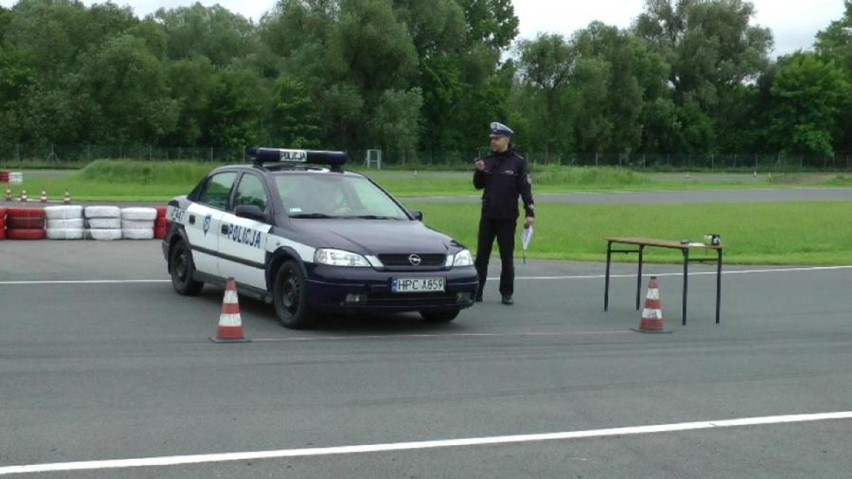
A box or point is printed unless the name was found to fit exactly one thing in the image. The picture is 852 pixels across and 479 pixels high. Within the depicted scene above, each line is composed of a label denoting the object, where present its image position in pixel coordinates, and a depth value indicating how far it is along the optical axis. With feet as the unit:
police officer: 42.83
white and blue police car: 34.27
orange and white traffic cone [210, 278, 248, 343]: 32.48
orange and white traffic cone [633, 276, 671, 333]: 37.24
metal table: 38.99
